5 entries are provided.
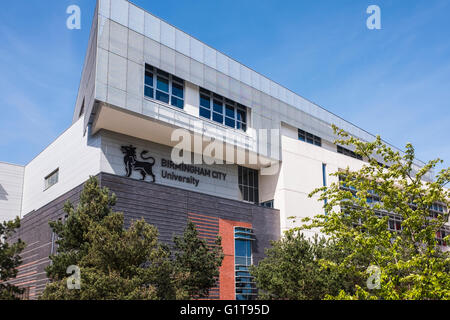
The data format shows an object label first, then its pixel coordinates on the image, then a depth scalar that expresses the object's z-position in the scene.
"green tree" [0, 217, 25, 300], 18.36
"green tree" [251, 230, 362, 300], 22.22
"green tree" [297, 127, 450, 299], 11.44
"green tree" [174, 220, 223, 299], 20.38
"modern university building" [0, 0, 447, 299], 25.41
